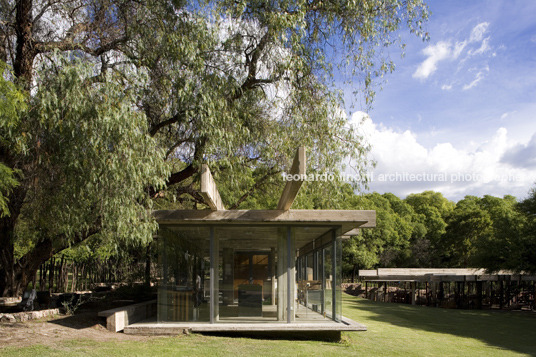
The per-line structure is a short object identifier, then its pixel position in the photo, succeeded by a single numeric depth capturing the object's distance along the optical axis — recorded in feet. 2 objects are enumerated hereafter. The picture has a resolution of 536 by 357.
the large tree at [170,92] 28.48
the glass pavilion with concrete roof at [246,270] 34.01
